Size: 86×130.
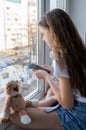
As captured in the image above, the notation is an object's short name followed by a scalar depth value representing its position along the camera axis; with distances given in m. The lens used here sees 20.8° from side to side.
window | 1.28
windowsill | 1.21
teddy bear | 1.17
